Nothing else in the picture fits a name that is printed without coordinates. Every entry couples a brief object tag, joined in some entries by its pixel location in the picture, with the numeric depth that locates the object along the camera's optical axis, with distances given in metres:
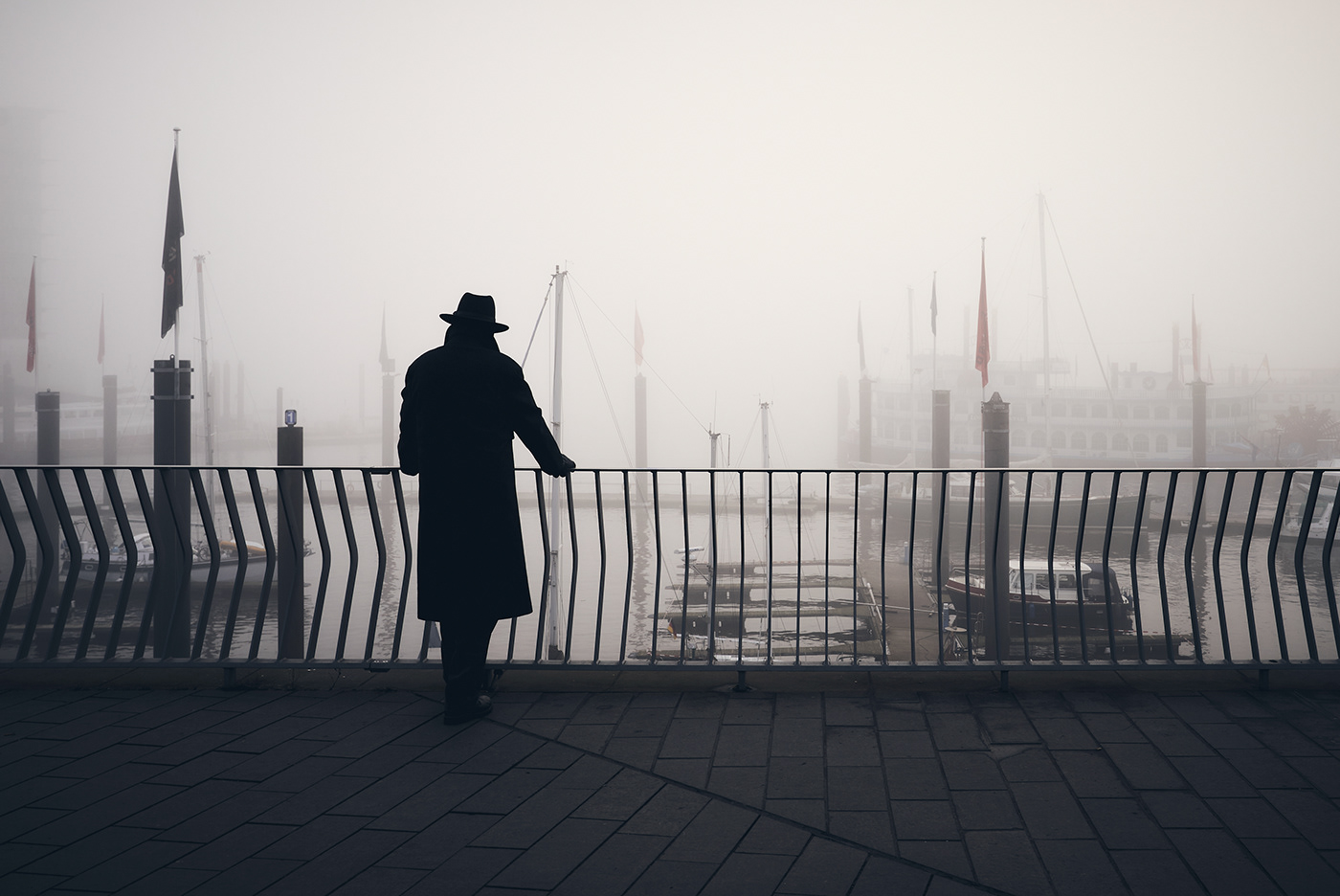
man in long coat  3.60
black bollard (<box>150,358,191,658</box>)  4.40
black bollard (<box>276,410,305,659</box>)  4.76
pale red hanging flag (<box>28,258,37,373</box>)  28.97
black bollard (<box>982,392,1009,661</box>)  3.95
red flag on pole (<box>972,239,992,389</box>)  25.89
